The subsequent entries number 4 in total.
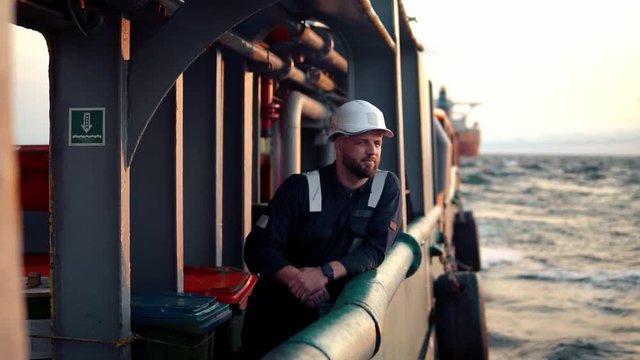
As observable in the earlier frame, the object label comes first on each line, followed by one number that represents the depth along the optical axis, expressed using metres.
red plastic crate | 4.86
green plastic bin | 4.05
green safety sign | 3.73
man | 3.79
